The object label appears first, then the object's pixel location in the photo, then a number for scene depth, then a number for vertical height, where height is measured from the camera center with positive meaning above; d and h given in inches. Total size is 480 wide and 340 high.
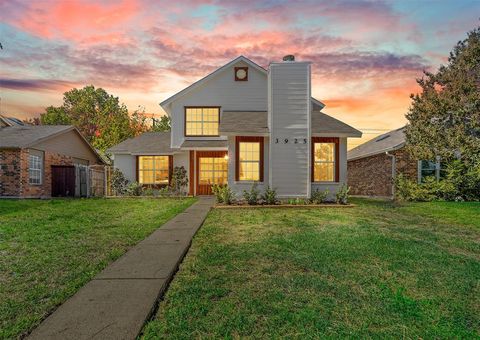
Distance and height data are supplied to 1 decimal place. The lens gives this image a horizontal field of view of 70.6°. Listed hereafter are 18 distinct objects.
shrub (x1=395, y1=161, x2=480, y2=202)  666.8 -36.5
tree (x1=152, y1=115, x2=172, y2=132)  2005.4 +264.1
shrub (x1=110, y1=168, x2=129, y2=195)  805.9 -36.0
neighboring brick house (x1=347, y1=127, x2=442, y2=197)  730.2 +6.8
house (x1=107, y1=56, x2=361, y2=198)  573.0 +65.2
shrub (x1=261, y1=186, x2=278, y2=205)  553.6 -46.8
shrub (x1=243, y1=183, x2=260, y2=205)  552.7 -45.7
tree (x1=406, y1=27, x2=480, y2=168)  632.4 +112.3
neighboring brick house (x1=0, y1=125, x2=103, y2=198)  750.5 +12.0
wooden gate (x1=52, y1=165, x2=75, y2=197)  853.8 -33.6
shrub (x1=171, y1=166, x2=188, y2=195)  776.3 -27.3
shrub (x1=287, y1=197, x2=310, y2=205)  553.3 -53.6
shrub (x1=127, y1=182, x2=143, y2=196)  776.3 -48.7
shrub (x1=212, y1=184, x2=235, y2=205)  552.1 -45.2
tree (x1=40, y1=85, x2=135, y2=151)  2282.2 +398.9
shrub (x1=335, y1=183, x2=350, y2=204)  566.9 -45.5
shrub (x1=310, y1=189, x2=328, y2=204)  565.0 -47.4
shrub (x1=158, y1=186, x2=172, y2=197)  757.9 -53.6
